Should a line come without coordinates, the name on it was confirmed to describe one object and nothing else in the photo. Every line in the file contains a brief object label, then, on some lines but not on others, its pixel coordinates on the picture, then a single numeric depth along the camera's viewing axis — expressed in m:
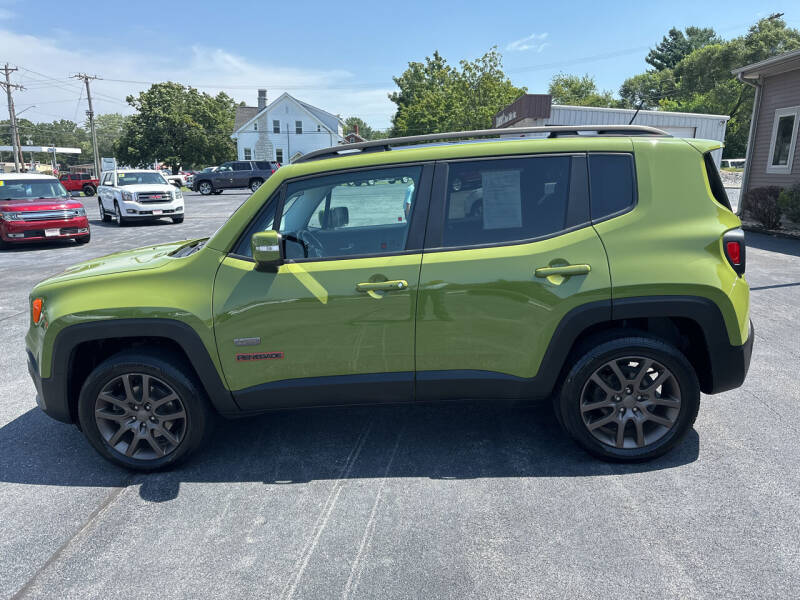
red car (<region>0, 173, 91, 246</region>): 13.02
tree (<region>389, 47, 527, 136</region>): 46.28
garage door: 24.09
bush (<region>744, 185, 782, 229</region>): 13.45
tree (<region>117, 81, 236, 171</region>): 62.62
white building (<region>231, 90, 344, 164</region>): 60.69
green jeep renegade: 3.15
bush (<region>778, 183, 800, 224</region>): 12.80
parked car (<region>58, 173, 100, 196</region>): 40.80
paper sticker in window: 3.23
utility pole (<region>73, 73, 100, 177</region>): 59.72
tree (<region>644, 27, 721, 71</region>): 93.06
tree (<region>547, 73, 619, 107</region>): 86.06
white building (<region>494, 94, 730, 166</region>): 24.47
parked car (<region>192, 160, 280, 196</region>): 35.22
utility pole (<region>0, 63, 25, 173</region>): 51.20
